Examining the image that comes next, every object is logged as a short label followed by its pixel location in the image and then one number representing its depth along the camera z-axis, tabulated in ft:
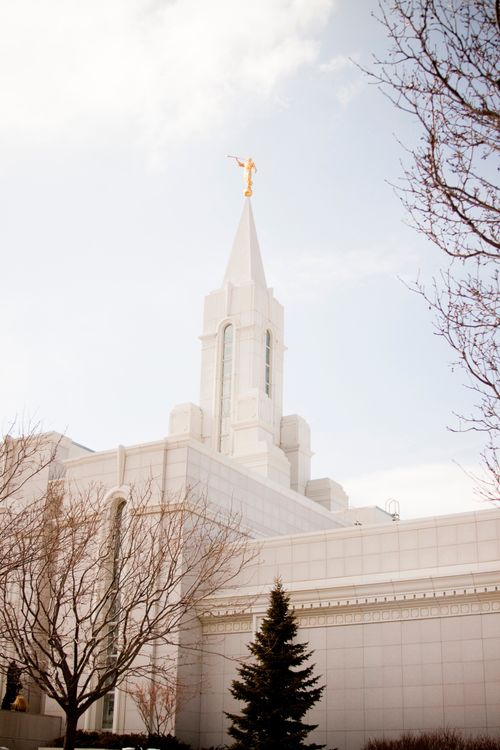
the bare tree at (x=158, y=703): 70.59
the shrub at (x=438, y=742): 60.03
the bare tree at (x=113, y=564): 52.11
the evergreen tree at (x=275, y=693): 59.67
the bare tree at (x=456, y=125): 27.55
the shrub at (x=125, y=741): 68.80
